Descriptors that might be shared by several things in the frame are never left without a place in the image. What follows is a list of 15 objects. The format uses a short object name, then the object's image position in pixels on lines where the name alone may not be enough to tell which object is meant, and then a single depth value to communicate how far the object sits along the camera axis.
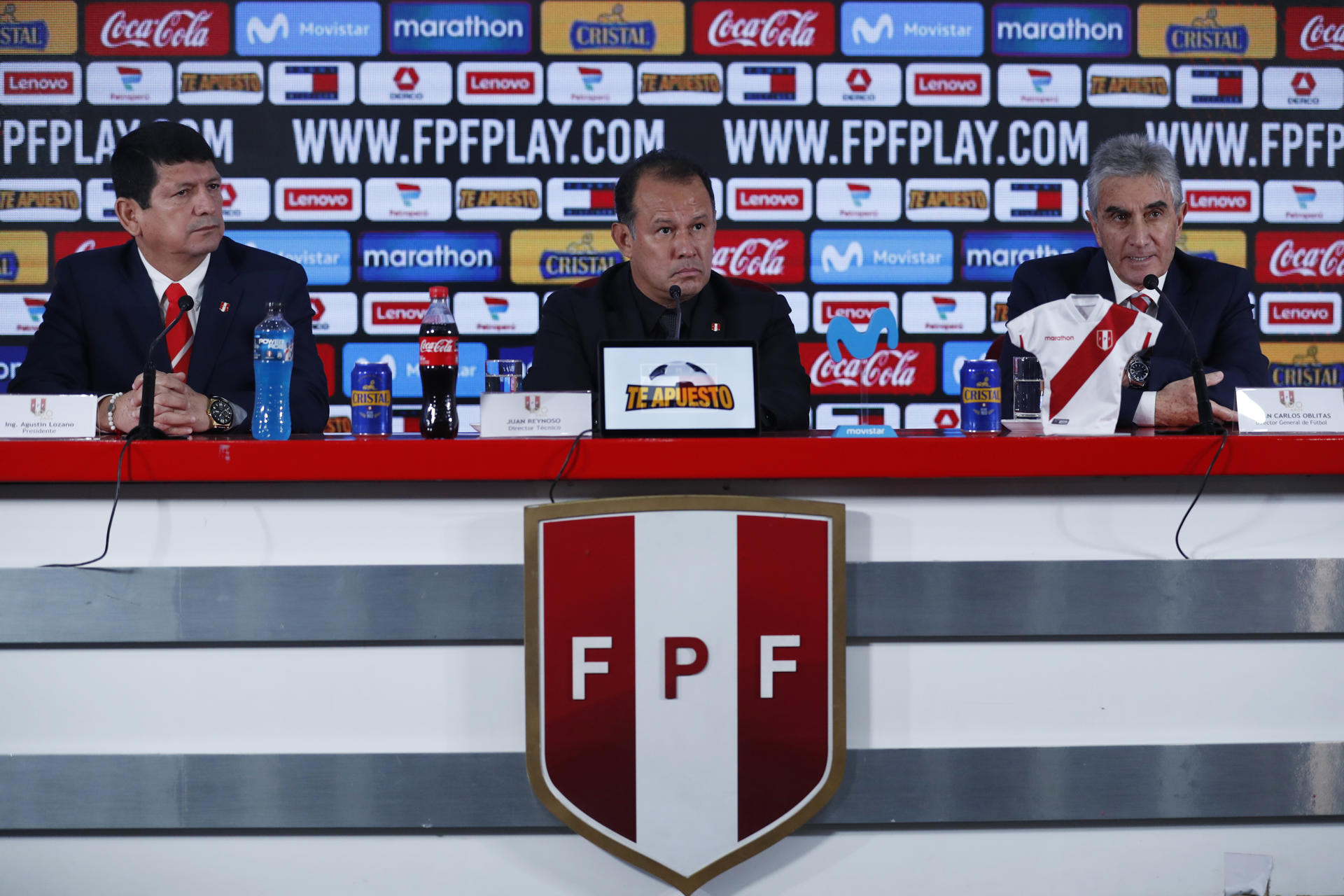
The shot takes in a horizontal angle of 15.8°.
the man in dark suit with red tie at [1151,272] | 8.37
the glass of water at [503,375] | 8.00
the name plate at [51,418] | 7.49
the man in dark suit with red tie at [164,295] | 8.27
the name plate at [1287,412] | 7.56
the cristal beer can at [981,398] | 7.69
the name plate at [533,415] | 7.51
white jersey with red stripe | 7.64
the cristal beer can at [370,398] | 7.69
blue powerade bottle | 7.69
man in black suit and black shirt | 8.31
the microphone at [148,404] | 7.51
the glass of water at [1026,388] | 7.76
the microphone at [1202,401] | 7.57
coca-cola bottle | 7.64
